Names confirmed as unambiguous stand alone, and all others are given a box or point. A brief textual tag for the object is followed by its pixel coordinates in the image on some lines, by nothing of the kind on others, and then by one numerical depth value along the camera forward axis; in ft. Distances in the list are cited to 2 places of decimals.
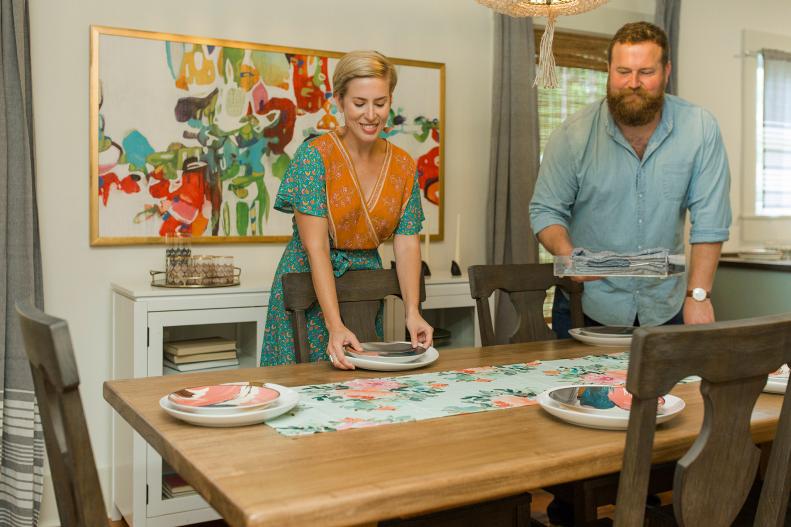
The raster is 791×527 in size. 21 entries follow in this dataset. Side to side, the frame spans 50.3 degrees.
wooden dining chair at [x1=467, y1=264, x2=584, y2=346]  8.56
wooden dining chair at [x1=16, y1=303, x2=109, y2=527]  3.84
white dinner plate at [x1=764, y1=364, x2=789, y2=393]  5.96
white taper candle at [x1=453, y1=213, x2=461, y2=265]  11.92
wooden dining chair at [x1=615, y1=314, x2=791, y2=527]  3.90
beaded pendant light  8.13
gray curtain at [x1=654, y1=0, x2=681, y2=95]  15.25
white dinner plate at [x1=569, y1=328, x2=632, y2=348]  7.95
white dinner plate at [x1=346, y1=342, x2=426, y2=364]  6.65
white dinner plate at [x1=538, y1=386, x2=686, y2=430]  4.86
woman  7.36
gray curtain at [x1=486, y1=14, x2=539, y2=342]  13.24
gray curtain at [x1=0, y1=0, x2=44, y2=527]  9.69
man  8.38
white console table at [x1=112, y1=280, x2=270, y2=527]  9.77
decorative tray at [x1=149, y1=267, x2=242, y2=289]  10.27
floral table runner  5.11
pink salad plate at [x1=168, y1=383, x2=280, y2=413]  4.94
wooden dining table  3.72
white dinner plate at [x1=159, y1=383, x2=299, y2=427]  4.83
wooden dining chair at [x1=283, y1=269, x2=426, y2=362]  7.59
